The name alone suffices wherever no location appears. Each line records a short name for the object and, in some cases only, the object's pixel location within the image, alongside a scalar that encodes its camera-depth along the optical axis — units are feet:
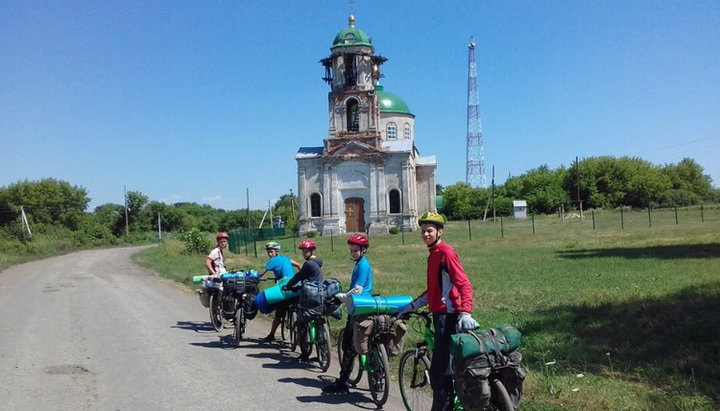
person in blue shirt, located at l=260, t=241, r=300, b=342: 35.04
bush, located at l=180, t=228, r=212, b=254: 120.06
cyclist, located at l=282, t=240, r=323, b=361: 29.45
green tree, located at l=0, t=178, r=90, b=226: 237.45
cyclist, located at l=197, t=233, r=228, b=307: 40.14
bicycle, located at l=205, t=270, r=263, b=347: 34.86
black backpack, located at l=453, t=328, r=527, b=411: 16.11
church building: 179.42
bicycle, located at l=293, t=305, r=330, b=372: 28.40
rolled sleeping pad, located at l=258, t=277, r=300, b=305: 32.94
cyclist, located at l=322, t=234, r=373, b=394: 24.49
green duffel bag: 16.16
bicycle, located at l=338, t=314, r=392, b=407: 22.36
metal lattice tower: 290.03
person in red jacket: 17.92
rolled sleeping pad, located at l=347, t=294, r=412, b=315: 22.66
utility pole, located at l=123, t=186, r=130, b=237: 247.74
